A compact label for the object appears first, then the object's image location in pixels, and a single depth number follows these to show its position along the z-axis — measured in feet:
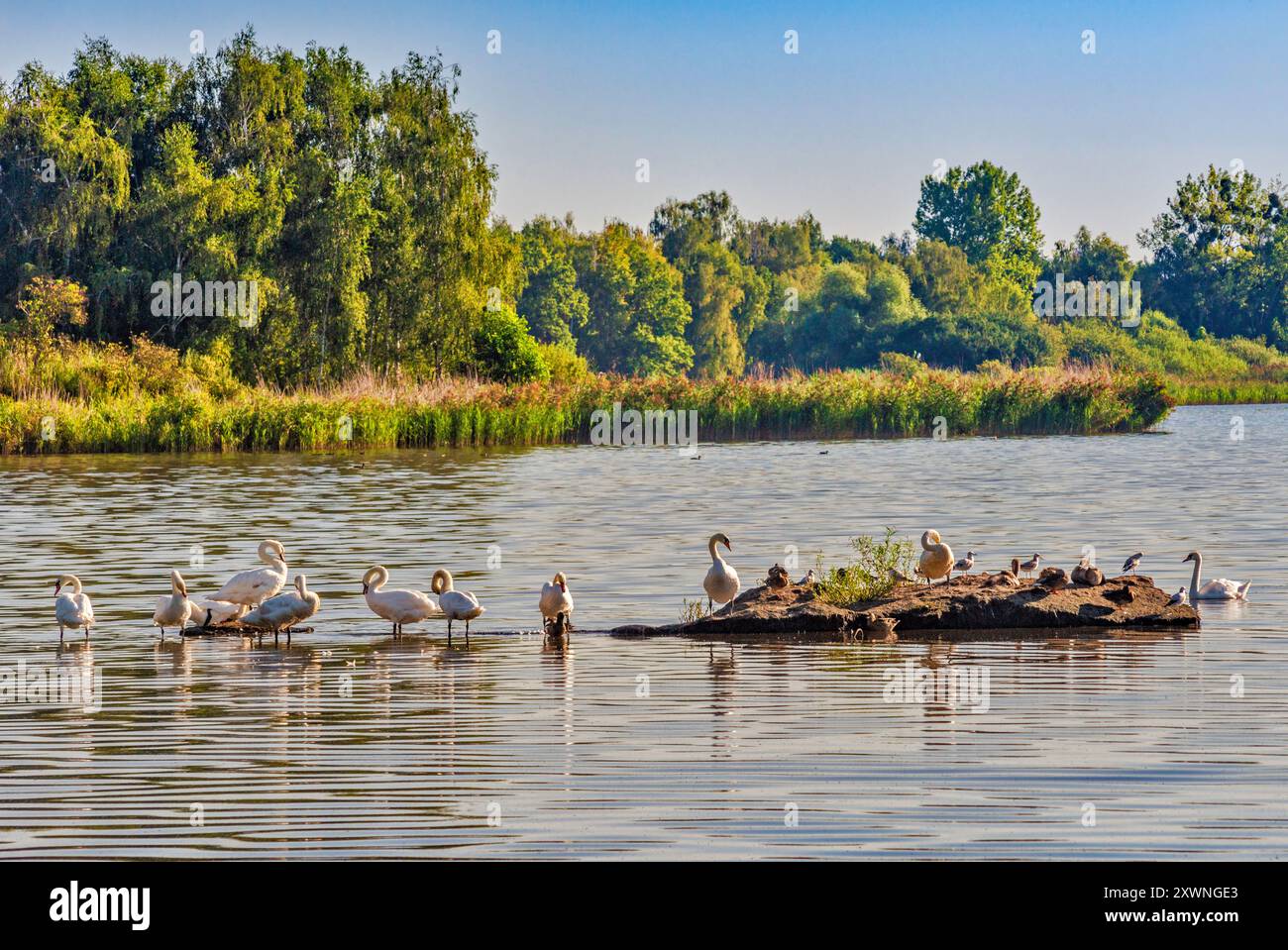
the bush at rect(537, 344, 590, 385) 234.95
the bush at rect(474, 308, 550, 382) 227.20
